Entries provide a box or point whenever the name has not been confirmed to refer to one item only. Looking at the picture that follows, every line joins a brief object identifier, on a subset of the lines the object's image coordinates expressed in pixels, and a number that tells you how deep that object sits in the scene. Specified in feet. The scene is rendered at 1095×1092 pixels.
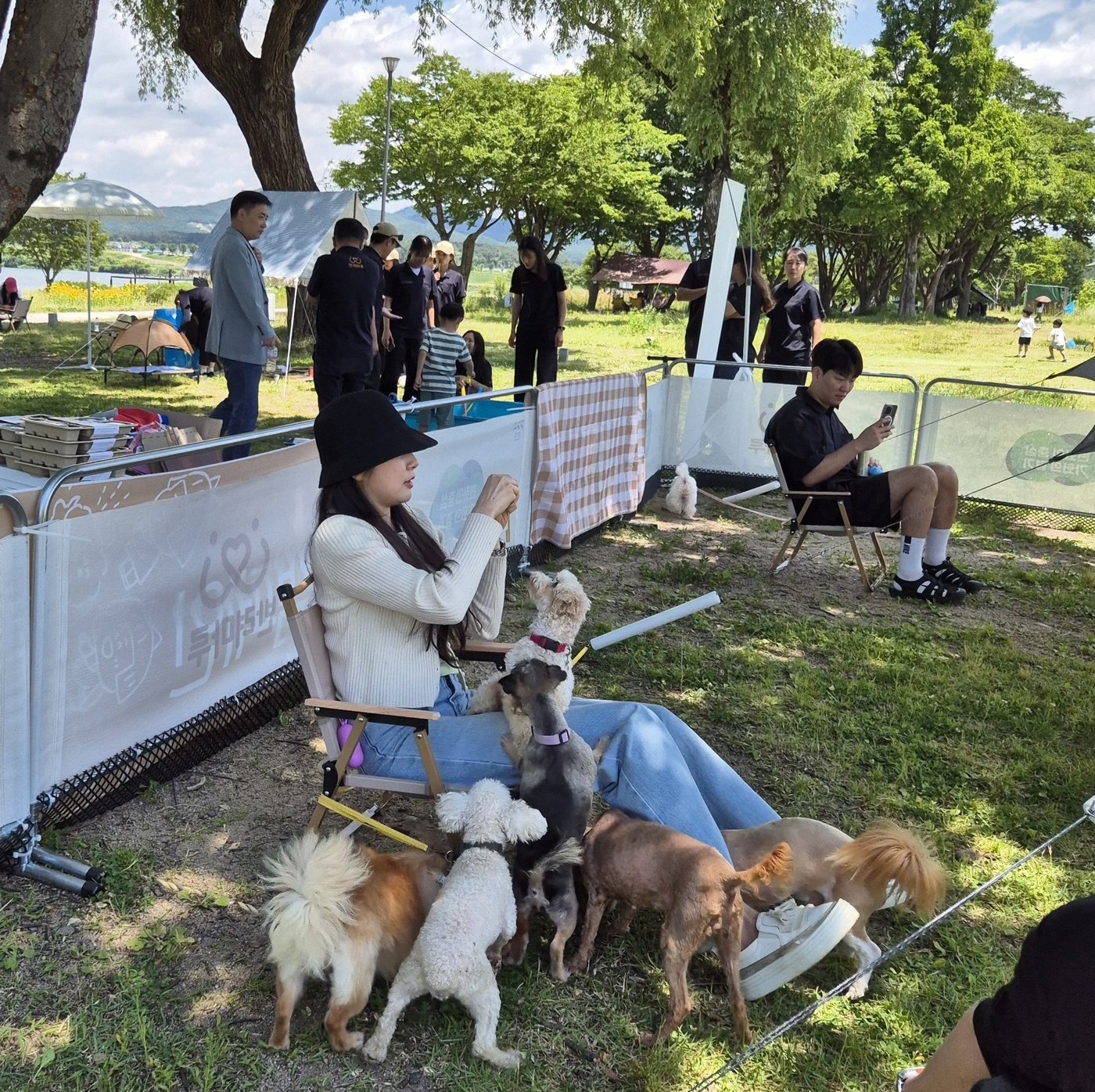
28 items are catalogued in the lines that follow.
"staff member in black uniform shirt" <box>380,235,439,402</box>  32.24
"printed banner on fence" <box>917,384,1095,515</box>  27.61
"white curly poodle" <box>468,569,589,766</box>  10.43
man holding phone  20.18
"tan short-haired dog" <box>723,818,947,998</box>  8.35
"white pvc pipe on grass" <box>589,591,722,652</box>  12.88
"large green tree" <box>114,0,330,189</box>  41.91
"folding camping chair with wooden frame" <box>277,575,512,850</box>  9.04
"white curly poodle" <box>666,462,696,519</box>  26.86
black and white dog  8.70
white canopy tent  45.32
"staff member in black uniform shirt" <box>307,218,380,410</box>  25.17
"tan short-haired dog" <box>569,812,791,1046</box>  8.09
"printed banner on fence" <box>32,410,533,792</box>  9.92
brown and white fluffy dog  7.55
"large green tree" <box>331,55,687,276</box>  128.67
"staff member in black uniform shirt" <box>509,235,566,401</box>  29.81
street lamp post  55.27
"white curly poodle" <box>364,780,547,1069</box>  7.49
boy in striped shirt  29.07
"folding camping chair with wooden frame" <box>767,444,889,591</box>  20.62
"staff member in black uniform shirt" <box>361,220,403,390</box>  29.25
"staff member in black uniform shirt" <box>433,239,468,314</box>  34.60
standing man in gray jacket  23.53
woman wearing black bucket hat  8.95
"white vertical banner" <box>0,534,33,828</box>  9.13
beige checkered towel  20.90
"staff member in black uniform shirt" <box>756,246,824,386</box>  29.66
